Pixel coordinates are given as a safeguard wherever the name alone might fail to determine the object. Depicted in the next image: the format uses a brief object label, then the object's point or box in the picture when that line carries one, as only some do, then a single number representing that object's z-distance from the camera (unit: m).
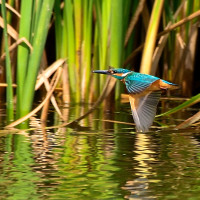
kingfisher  7.66
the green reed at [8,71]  8.75
